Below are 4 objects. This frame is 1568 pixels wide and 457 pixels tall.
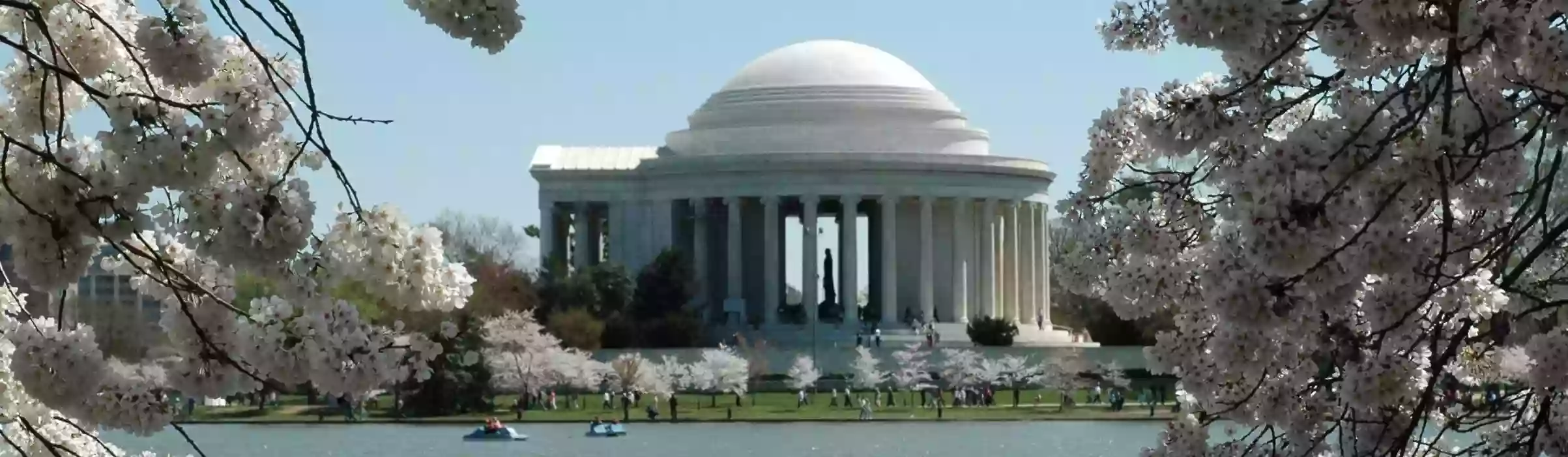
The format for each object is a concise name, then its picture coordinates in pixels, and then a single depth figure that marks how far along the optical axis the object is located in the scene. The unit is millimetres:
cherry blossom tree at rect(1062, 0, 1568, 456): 9688
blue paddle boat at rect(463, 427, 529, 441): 66375
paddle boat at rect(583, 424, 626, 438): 69000
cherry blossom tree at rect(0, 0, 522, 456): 9055
